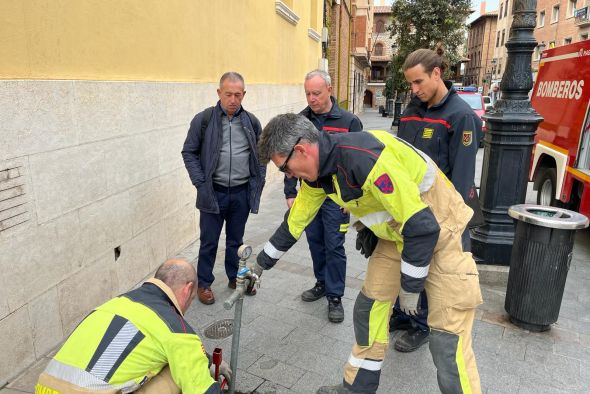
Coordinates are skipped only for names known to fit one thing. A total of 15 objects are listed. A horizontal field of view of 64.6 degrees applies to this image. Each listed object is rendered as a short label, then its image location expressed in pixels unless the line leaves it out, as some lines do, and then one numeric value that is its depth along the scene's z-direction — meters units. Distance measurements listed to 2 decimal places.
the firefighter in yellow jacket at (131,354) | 1.69
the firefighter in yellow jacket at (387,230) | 2.04
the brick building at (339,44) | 17.67
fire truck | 5.91
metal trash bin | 3.39
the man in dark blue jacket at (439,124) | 3.06
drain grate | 3.52
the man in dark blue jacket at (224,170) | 3.88
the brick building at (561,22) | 31.15
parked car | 16.71
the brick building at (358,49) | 28.19
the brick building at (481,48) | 63.66
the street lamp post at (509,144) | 4.34
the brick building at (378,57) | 57.19
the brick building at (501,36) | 49.94
